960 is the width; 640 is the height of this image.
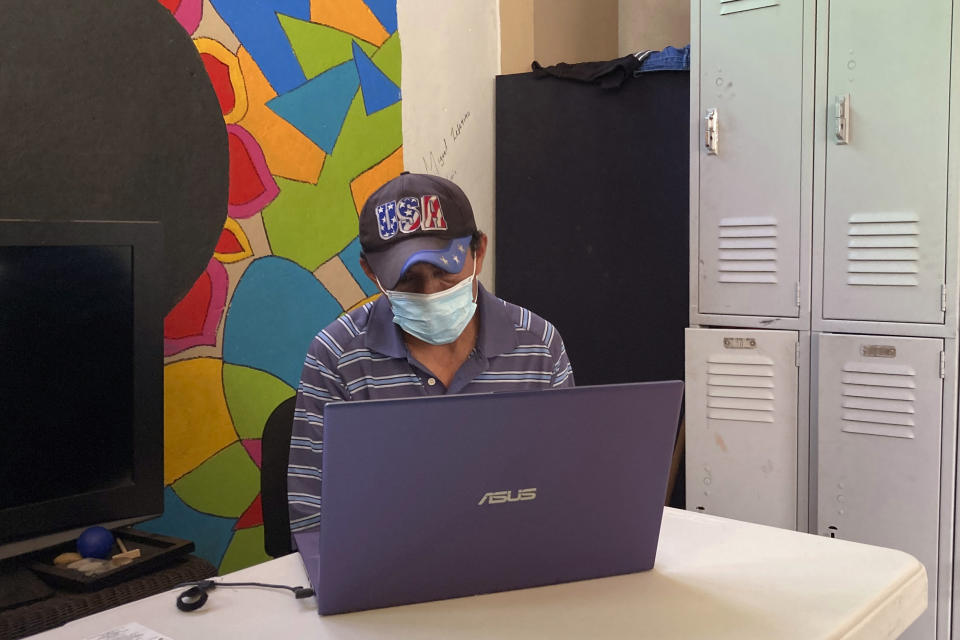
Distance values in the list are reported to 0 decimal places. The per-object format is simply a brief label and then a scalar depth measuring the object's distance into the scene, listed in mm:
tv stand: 1378
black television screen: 1439
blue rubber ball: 1528
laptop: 965
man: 1573
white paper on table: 989
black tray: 1438
